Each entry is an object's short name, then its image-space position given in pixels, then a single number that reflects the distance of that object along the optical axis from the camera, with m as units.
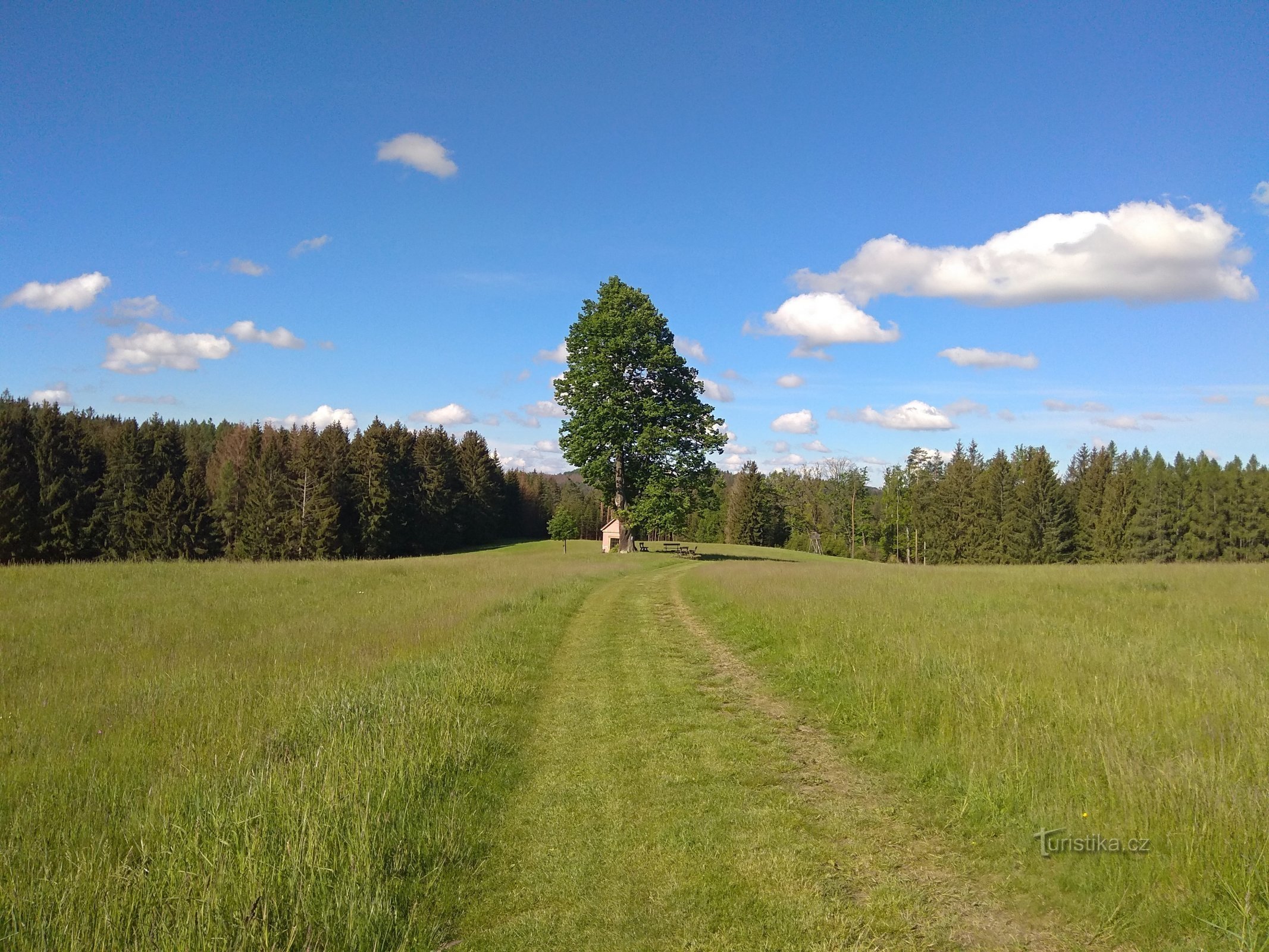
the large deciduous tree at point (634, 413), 38.94
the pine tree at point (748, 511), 91.44
